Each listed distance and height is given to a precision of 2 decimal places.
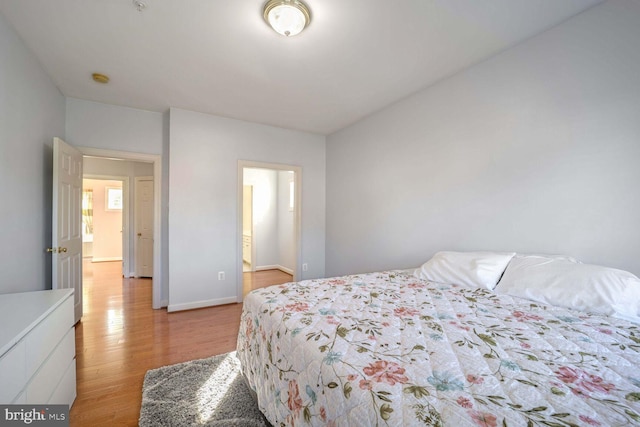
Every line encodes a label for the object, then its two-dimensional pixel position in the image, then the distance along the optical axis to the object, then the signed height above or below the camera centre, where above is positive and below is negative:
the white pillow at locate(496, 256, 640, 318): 1.32 -0.40
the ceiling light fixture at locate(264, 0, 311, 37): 1.67 +1.31
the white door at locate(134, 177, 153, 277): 5.34 -0.23
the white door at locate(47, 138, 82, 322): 2.46 -0.07
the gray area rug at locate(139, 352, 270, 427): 1.54 -1.20
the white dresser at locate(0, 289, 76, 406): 1.08 -0.65
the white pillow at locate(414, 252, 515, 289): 1.87 -0.41
